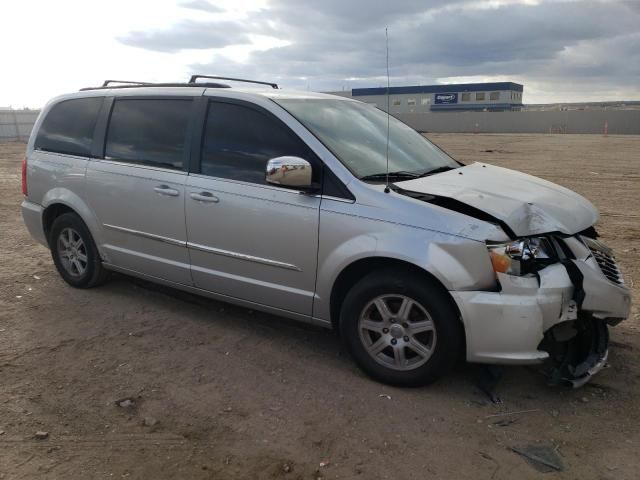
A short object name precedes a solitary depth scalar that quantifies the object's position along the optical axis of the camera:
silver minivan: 3.25
